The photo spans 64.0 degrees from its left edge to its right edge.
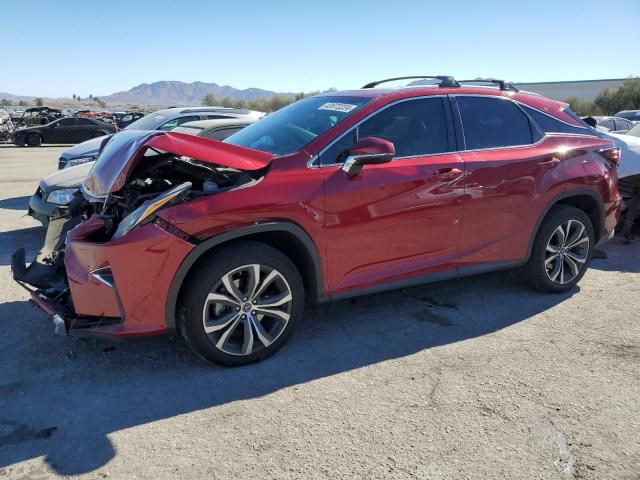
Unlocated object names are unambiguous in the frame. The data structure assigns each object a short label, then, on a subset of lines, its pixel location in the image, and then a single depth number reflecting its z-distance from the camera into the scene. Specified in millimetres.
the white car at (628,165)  6598
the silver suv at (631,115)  23834
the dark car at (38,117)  28109
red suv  3180
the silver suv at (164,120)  8648
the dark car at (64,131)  23719
